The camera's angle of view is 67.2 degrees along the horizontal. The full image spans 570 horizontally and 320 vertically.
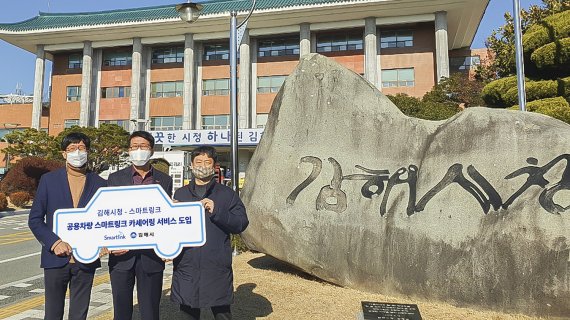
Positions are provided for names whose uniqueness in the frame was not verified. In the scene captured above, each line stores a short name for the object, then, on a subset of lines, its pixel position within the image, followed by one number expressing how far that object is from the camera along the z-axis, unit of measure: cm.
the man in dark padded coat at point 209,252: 334
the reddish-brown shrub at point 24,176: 2316
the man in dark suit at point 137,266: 343
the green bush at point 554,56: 1147
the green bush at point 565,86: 1149
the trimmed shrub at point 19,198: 2095
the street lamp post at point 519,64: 1016
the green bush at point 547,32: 1196
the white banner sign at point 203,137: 3019
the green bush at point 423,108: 1970
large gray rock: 465
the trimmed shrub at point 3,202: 1871
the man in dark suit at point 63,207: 340
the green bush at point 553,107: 1069
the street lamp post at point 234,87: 862
